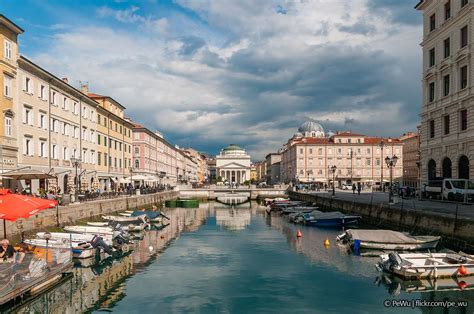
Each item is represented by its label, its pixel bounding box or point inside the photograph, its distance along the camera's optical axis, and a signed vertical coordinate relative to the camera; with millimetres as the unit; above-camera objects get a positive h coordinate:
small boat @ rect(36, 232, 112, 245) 27969 -4591
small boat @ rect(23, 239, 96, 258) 25953 -4793
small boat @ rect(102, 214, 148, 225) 43828 -5179
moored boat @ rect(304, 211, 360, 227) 46375 -5677
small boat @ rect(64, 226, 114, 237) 32156 -4632
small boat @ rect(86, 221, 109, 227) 37625 -4845
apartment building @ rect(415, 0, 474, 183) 39250 +7689
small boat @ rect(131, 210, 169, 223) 49188 -5598
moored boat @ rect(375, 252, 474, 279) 21156 -4844
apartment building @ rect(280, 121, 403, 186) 128250 +3048
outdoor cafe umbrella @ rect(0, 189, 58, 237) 18562 -1616
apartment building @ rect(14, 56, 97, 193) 42250 +4840
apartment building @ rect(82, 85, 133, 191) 69125 +4651
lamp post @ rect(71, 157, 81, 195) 41594 +784
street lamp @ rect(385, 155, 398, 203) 45044 +733
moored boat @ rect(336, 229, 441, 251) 27875 -4909
